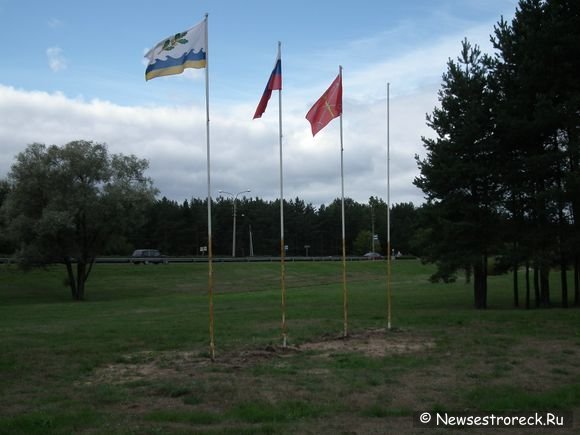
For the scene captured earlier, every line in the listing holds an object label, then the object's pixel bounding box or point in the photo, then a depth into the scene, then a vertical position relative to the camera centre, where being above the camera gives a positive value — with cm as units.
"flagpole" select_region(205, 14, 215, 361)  1266 +214
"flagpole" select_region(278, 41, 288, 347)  1490 +261
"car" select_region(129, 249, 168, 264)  8006 -156
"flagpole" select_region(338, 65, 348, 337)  1679 +119
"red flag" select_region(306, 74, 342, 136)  1642 +353
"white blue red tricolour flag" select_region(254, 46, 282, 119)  1482 +371
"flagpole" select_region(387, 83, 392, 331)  1776 +37
